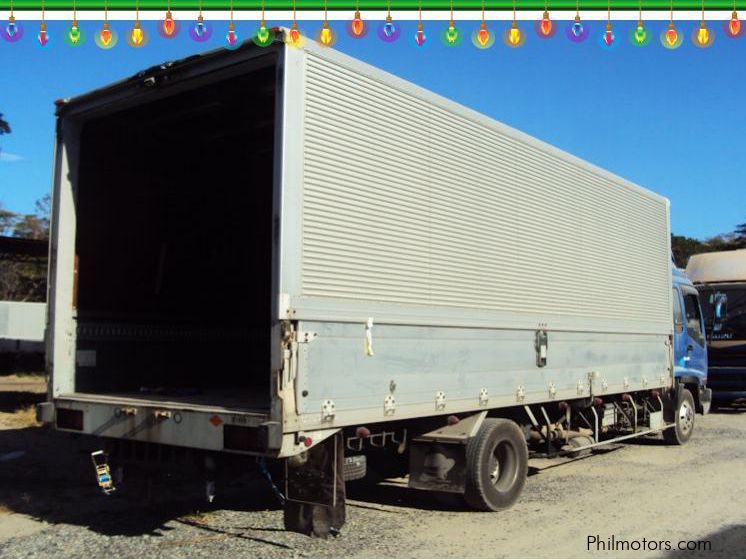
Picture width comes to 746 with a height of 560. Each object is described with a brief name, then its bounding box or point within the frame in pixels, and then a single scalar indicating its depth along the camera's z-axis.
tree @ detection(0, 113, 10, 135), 22.95
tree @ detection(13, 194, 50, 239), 44.66
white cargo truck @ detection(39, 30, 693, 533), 5.29
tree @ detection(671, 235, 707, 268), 50.80
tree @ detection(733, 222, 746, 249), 51.45
